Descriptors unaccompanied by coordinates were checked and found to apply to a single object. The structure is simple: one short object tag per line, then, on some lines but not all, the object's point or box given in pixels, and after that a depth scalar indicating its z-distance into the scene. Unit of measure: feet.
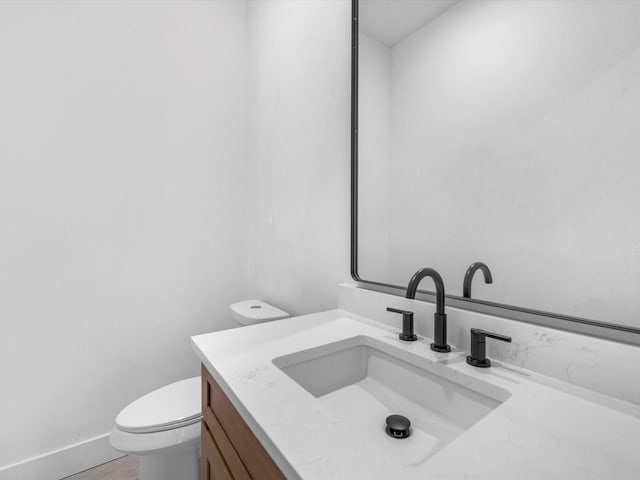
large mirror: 1.84
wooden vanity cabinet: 1.67
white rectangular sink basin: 2.04
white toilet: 3.34
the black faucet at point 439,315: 2.38
